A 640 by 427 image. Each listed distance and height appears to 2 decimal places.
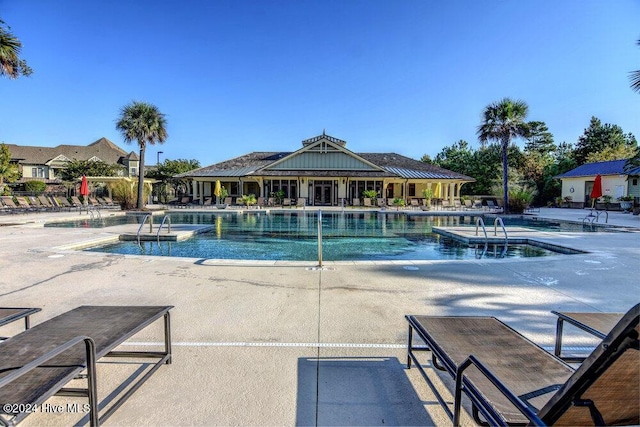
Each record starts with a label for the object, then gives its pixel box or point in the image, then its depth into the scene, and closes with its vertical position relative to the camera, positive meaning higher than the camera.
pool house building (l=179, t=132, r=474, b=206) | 32.09 +2.17
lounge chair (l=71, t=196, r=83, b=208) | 26.84 +0.02
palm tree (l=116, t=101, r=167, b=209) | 25.05 +5.38
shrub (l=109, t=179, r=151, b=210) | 26.67 +0.61
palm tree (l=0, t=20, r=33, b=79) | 12.86 +5.37
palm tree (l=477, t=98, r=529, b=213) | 25.06 +5.53
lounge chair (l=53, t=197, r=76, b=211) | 25.73 -0.05
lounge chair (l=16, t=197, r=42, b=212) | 23.17 -0.17
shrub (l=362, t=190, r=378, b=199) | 30.83 +0.69
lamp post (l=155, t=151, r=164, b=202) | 38.91 +1.12
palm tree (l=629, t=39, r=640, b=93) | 16.81 +5.69
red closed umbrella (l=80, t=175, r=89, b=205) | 23.98 +1.02
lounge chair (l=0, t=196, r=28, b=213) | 22.39 -0.23
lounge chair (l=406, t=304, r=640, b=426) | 1.34 -1.02
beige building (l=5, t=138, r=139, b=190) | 52.69 +6.85
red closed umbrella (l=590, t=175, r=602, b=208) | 21.27 +0.71
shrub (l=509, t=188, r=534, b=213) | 25.32 +0.01
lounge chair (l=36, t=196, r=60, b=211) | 24.69 -0.11
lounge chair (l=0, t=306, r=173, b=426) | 1.88 -0.93
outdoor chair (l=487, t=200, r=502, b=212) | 28.70 -0.41
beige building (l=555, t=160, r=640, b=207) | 29.80 +1.84
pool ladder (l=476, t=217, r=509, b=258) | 9.92 -1.41
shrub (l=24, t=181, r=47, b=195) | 38.19 +1.72
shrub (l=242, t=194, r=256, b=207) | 28.48 +0.18
